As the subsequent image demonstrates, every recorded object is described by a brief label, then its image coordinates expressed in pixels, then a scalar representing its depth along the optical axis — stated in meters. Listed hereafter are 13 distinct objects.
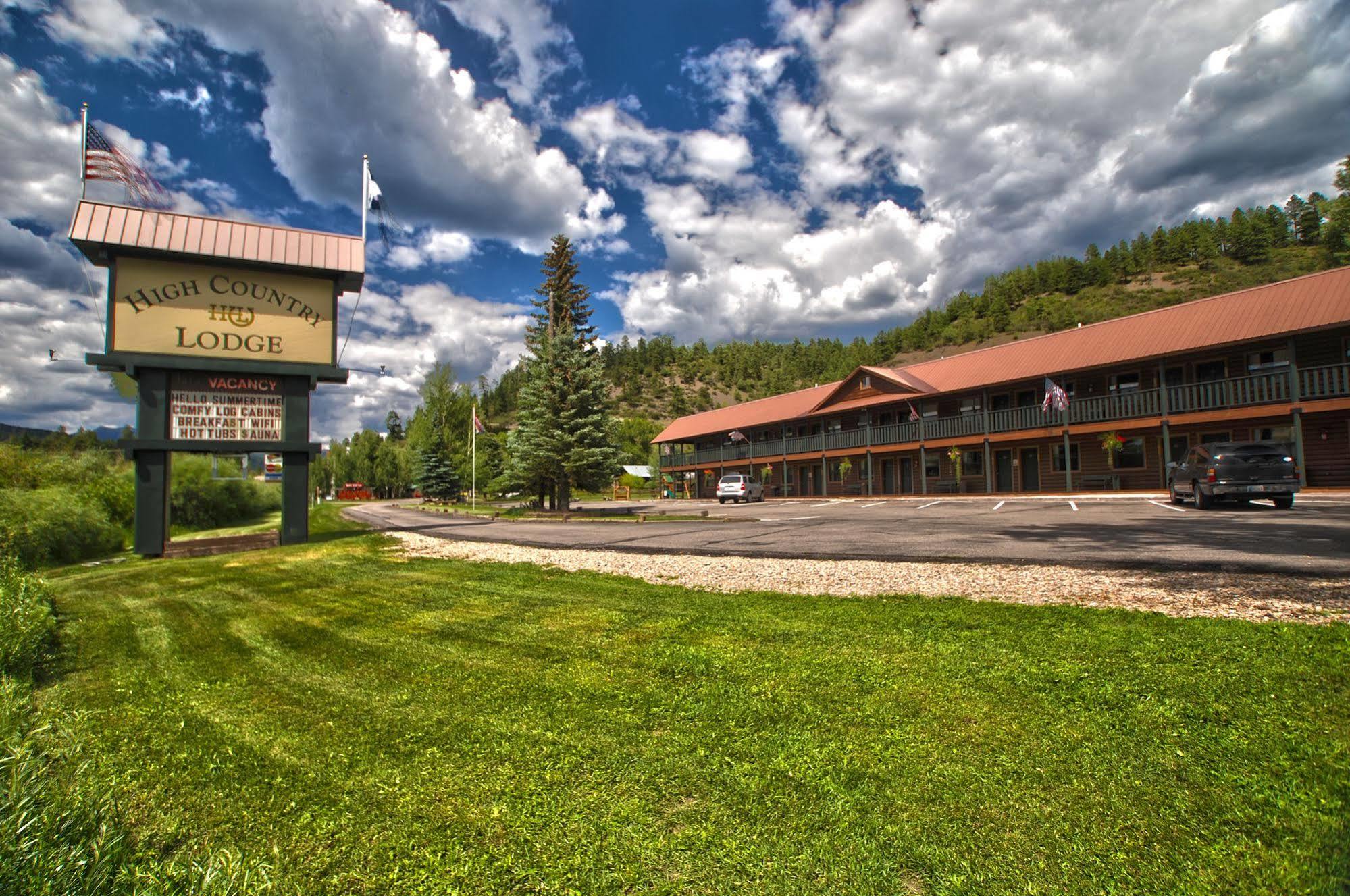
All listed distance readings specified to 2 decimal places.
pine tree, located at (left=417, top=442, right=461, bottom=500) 44.28
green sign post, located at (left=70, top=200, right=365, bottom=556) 12.27
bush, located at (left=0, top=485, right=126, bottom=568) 10.35
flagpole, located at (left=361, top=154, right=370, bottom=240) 15.38
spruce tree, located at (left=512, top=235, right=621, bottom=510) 25.72
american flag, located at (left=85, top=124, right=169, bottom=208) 12.17
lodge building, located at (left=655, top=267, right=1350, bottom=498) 22.80
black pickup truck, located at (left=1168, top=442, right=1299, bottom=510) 15.76
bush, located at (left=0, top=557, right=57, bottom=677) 4.46
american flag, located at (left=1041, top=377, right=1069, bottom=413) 26.58
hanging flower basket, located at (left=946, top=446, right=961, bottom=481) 32.32
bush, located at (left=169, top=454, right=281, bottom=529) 15.02
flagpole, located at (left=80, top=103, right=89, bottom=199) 11.95
